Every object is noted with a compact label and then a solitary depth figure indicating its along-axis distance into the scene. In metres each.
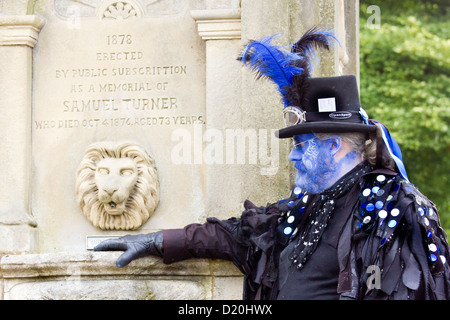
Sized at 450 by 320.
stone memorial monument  7.78
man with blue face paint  5.87
